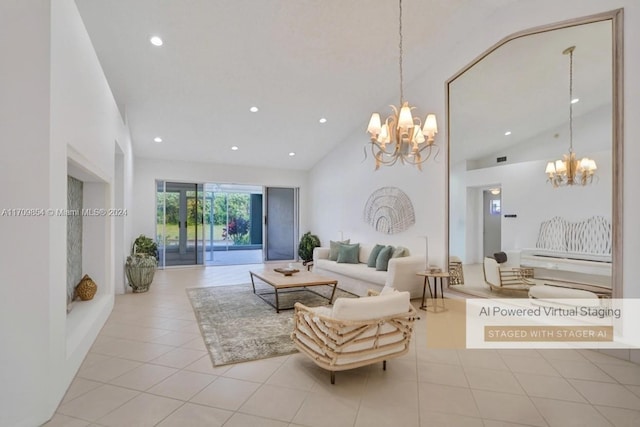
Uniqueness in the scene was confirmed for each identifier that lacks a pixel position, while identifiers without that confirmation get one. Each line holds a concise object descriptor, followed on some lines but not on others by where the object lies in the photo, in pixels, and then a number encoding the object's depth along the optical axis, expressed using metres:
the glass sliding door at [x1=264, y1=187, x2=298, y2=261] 9.52
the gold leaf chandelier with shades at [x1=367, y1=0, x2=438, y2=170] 3.57
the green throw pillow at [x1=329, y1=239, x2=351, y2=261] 6.84
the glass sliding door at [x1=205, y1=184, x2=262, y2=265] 9.19
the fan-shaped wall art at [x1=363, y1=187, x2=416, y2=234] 5.80
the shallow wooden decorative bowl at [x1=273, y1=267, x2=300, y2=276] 5.25
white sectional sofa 4.88
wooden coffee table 4.58
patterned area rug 3.21
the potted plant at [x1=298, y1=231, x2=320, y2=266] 8.78
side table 4.64
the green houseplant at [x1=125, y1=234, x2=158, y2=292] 5.55
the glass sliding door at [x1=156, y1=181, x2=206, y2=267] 8.10
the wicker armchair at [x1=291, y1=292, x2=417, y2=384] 2.50
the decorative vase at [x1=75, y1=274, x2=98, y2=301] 3.92
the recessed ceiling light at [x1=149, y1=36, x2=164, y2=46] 4.14
